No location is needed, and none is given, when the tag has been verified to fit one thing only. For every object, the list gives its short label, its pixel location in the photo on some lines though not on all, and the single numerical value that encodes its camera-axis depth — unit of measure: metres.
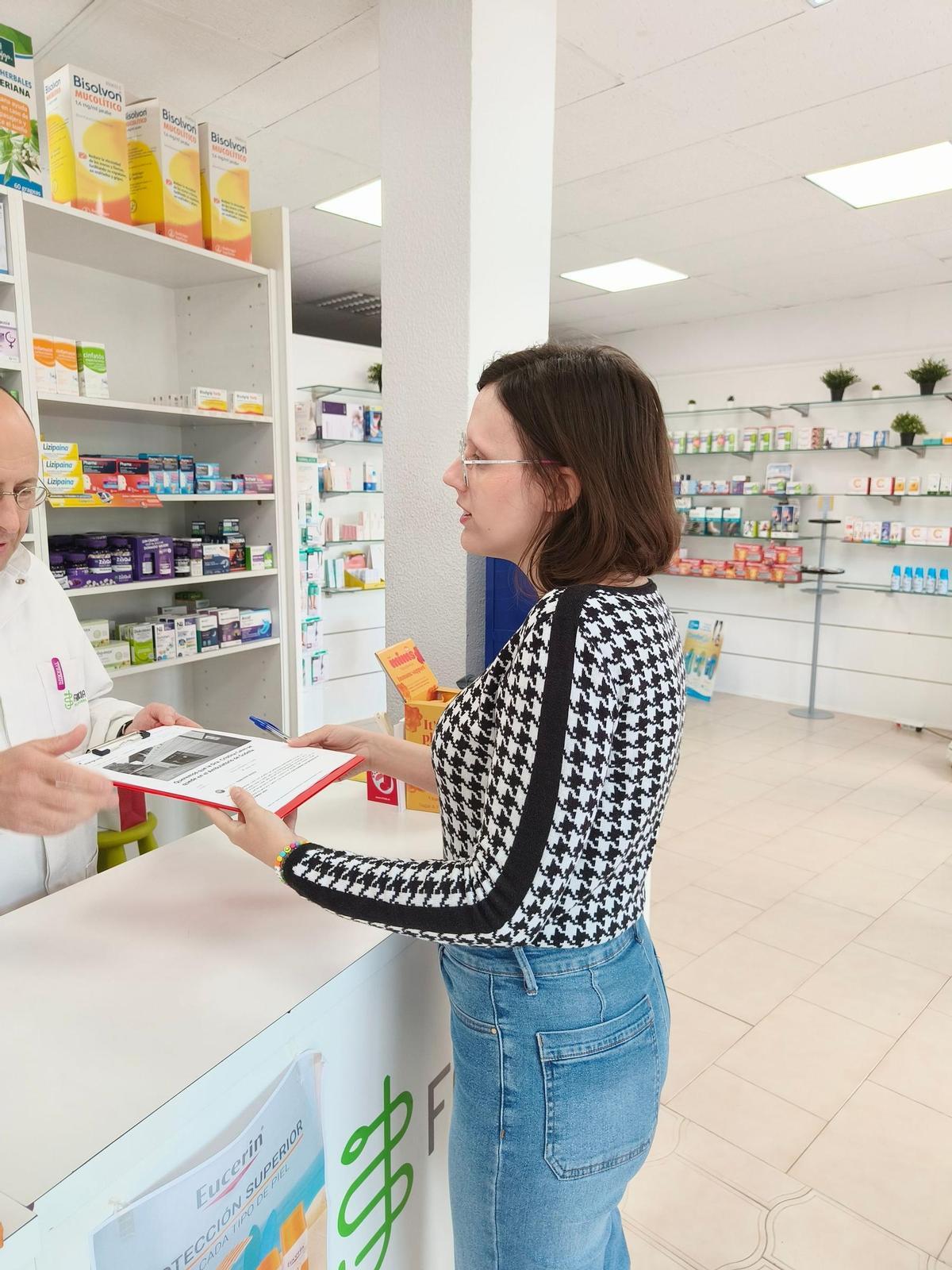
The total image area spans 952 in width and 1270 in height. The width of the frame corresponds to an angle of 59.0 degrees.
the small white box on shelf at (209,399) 2.90
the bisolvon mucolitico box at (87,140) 2.36
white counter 0.88
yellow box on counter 1.77
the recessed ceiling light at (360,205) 4.25
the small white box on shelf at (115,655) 2.81
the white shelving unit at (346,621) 5.56
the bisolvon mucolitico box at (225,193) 2.72
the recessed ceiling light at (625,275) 5.53
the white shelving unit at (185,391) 2.79
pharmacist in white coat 1.41
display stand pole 6.32
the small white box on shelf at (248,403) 3.02
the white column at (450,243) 2.09
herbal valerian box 2.17
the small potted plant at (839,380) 6.17
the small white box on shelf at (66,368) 2.48
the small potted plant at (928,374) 5.77
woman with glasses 0.93
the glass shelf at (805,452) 6.15
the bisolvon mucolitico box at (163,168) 2.56
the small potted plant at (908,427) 5.85
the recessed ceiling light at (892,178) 3.80
